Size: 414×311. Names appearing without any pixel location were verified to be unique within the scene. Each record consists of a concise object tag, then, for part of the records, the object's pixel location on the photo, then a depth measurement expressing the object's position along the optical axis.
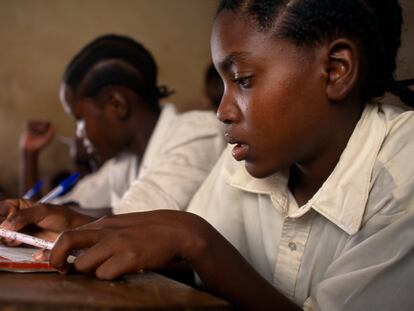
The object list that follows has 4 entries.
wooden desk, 0.46
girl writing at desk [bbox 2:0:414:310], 0.68
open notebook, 0.61
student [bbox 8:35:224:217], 1.54
